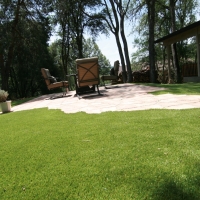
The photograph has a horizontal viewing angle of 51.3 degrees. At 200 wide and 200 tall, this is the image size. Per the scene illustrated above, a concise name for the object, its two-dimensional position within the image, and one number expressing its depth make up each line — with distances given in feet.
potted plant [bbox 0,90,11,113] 19.89
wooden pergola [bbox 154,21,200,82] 31.65
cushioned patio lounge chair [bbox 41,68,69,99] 26.30
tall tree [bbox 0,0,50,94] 40.47
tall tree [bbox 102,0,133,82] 40.78
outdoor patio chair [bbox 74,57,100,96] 21.72
